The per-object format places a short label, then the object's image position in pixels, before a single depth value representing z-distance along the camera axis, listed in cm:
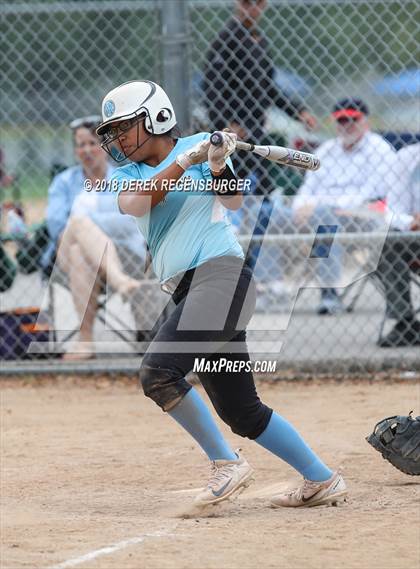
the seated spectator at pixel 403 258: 1434
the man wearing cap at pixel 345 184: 1437
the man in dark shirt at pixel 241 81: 1387
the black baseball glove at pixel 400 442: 902
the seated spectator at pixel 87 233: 1423
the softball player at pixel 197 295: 834
